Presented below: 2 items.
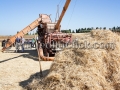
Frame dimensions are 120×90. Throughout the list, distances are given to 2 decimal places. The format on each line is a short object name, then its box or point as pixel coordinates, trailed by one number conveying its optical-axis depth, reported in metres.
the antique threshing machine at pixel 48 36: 7.47
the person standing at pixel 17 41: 9.79
